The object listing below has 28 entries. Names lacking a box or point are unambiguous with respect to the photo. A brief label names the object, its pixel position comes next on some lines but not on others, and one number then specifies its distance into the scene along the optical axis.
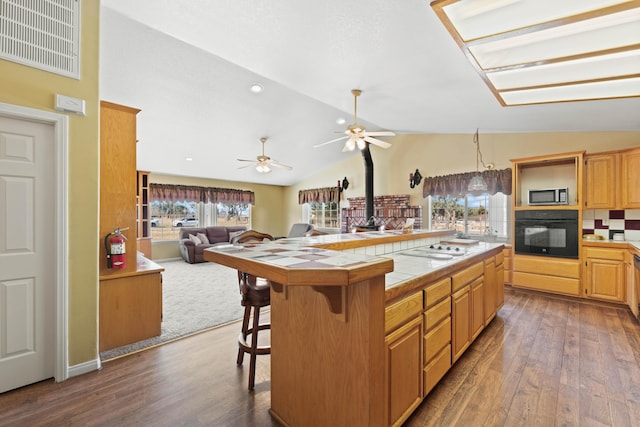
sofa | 7.01
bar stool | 2.04
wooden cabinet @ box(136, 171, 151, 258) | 5.34
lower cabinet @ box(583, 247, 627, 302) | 3.74
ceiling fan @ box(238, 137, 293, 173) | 5.53
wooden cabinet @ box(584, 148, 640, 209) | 3.72
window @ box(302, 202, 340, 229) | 8.68
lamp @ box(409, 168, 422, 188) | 6.34
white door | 1.95
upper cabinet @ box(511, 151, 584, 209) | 4.11
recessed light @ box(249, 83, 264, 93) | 4.05
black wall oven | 4.08
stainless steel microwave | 4.22
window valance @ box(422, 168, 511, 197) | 5.12
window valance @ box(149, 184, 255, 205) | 7.34
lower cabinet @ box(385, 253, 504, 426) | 1.44
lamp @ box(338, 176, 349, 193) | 7.99
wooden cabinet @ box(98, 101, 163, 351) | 2.52
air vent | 1.89
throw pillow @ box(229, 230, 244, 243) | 8.14
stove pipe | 6.53
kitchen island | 1.25
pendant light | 4.89
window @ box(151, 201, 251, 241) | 7.61
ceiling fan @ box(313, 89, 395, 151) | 3.74
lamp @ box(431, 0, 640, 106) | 1.85
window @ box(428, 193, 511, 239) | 5.35
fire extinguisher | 2.48
